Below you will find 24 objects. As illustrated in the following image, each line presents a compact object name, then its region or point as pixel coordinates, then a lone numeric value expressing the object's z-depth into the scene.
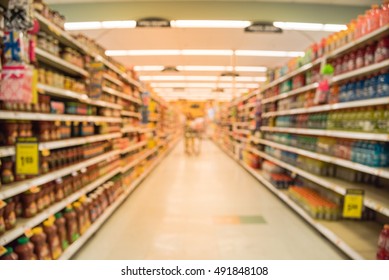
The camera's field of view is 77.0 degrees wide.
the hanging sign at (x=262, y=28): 5.82
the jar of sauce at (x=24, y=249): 1.78
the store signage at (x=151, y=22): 5.67
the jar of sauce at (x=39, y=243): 1.92
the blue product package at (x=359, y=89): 2.49
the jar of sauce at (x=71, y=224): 2.38
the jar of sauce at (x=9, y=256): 1.64
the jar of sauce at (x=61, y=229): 2.23
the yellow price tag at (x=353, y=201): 2.25
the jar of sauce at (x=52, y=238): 2.06
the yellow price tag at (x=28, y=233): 1.84
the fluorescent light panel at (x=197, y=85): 16.14
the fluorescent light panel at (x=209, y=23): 6.57
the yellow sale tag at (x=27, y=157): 1.74
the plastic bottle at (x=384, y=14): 2.16
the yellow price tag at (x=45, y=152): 2.10
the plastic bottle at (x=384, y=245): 1.92
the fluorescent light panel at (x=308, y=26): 6.50
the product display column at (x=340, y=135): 2.26
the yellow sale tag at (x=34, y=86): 1.65
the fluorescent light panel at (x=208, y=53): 9.26
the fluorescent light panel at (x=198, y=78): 13.99
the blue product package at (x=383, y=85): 2.14
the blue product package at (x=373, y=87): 2.29
